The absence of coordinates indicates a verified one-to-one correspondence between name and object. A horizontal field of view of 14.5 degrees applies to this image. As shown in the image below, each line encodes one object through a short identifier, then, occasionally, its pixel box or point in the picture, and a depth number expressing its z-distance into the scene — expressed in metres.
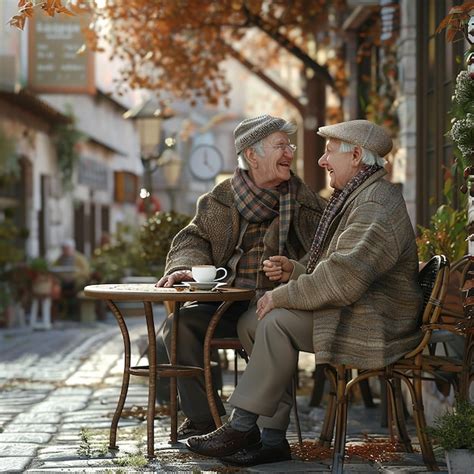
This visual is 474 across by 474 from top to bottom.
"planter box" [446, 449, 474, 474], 7.05
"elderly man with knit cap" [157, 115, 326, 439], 9.18
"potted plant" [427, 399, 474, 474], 7.06
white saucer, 8.35
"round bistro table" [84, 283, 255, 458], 8.11
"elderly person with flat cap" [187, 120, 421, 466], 7.71
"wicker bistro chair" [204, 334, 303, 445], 8.51
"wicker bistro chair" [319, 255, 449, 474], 7.75
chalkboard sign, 25.43
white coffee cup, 8.43
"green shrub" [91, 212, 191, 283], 14.38
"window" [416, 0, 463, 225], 11.39
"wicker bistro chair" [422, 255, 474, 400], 7.39
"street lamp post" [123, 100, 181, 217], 21.44
